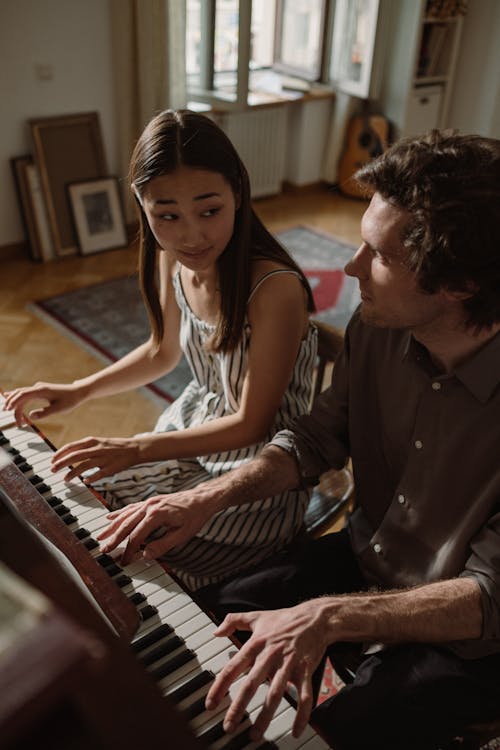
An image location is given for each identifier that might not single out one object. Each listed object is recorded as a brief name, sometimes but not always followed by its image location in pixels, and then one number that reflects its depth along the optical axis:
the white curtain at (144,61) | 4.31
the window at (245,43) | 4.75
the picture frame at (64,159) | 4.36
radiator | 5.26
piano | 0.40
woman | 1.43
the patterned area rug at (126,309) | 3.51
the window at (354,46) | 5.12
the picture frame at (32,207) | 4.33
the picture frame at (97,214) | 4.57
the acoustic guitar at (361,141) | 5.59
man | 1.05
